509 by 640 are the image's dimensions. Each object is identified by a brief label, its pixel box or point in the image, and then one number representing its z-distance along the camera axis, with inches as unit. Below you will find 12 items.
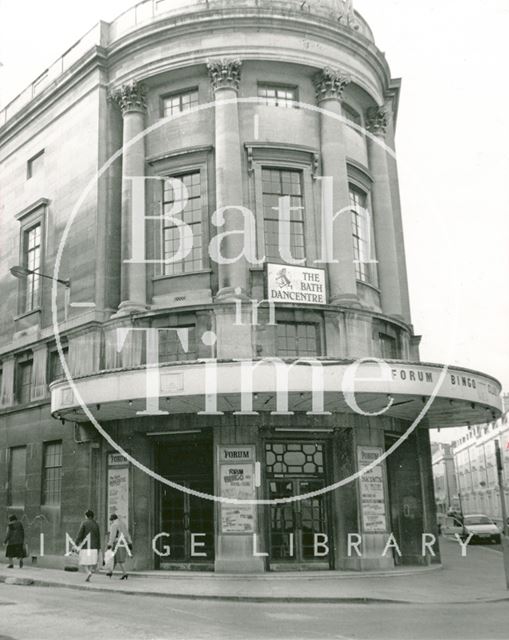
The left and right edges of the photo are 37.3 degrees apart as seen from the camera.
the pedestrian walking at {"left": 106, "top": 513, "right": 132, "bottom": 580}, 788.6
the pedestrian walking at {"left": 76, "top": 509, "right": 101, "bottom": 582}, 775.1
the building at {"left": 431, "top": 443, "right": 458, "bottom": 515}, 5059.1
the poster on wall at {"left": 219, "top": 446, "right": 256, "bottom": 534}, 827.4
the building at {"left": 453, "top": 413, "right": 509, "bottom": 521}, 3728.8
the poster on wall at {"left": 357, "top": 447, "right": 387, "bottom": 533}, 862.5
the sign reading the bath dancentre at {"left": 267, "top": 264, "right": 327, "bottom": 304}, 906.1
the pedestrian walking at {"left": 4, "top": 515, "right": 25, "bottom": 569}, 906.1
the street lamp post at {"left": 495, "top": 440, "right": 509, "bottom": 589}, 649.7
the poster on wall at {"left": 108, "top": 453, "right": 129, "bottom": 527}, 886.4
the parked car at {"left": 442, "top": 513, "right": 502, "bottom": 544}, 1508.4
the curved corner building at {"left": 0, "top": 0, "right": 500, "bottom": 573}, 836.6
